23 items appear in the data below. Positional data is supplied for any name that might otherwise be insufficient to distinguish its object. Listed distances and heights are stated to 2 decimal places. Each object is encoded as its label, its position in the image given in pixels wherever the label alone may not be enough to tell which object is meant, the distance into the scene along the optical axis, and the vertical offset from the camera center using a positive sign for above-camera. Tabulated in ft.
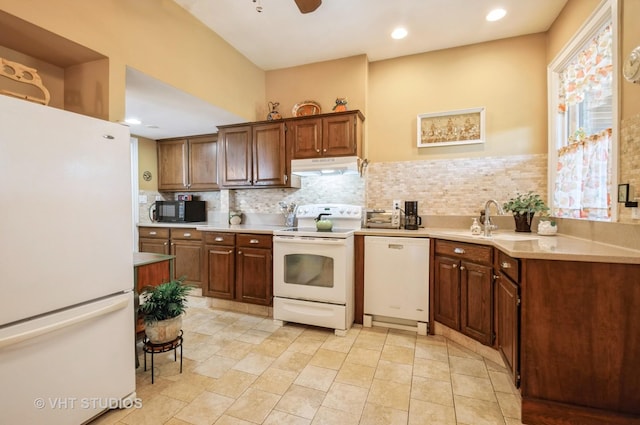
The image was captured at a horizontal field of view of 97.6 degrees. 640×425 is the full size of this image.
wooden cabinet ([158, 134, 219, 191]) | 13.55 +2.27
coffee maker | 9.50 -0.23
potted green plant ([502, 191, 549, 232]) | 8.41 +0.00
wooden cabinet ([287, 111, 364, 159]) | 9.90 +2.70
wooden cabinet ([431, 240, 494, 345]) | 6.98 -2.18
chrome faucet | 7.82 -0.48
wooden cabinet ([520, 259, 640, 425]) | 4.60 -2.33
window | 6.15 +2.26
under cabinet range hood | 9.72 +1.55
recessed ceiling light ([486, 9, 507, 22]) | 8.11 +5.72
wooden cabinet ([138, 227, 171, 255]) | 12.59 -1.40
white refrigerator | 3.83 -0.90
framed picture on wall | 9.76 +2.89
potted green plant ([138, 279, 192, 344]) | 6.20 -2.31
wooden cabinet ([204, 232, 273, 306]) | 9.87 -2.13
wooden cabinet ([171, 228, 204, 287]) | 12.14 -1.92
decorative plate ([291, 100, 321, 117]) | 11.14 +4.02
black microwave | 13.28 -0.09
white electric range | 8.60 -2.21
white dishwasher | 8.55 -2.32
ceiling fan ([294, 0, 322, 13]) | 6.20 +4.59
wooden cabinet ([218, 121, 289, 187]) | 10.91 +2.18
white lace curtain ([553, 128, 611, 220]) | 6.39 +0.73
